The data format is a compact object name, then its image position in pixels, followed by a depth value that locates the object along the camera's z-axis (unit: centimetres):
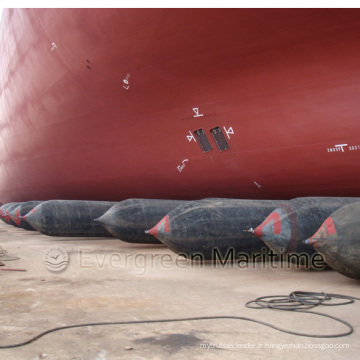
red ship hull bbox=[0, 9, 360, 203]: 940
